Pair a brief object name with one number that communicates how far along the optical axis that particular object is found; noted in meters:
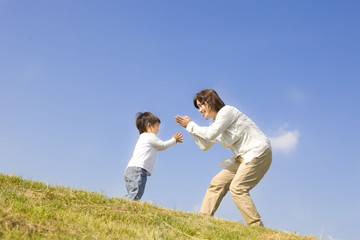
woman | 6.87
